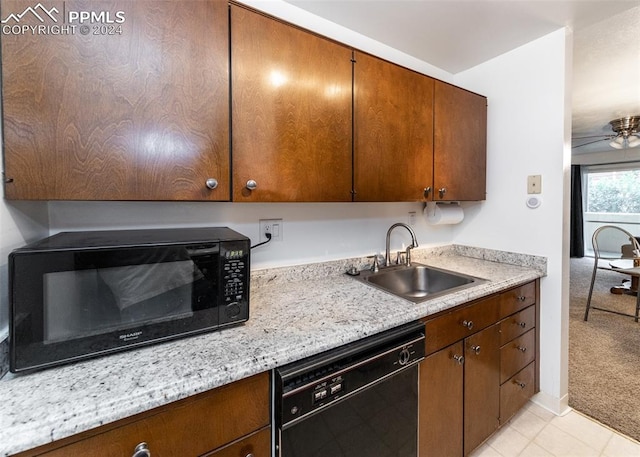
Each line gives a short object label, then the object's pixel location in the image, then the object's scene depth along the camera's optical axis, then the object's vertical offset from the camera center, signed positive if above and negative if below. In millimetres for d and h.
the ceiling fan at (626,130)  3396 +1176
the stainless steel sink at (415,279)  1609 -341
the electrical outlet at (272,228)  1418 -27
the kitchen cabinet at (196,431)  593 -494
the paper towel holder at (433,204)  2010 +136
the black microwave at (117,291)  658 -190
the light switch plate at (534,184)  1745 +246
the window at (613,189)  5389 +683
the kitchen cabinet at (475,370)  1177 -723
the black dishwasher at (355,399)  806 -586
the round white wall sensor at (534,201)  1749 +137
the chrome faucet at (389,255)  1729 -208
